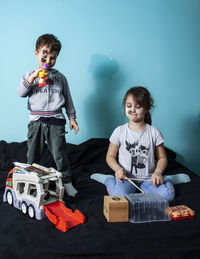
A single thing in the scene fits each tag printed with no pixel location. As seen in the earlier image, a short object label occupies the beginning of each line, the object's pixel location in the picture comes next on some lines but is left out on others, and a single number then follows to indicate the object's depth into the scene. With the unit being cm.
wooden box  90
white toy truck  93
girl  113
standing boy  119
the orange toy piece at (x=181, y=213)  93
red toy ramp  86
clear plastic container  92
